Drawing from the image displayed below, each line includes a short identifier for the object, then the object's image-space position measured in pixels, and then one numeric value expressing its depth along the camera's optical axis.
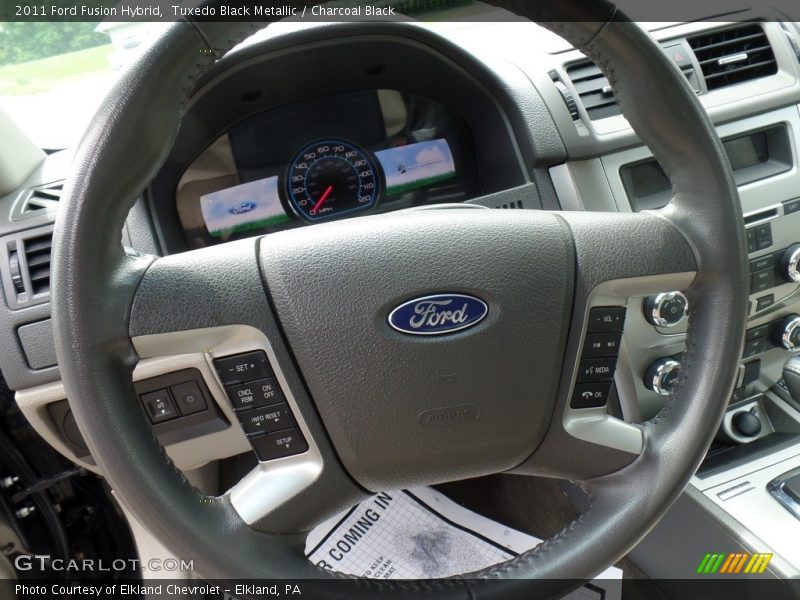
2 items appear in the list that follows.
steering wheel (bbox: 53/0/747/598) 0.61
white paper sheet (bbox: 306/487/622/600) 1.28
